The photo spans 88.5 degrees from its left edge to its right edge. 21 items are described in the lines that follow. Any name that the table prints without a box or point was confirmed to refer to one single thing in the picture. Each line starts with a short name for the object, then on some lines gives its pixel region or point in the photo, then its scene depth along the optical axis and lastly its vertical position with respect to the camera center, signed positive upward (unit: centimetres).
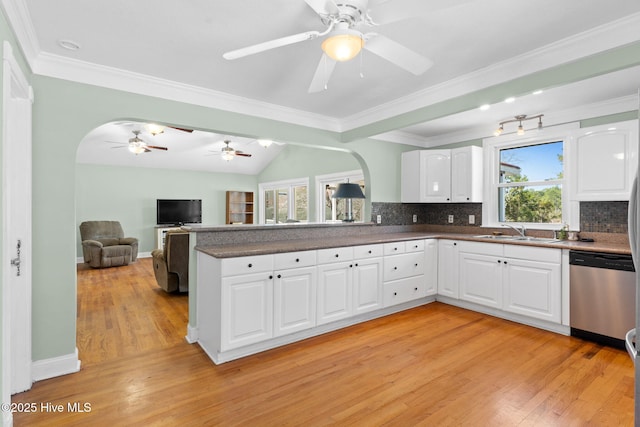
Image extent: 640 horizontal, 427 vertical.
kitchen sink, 366 -30
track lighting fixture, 376 +111
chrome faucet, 405 -21
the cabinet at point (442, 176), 442 +52
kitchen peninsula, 267 -67
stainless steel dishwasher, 280 -74
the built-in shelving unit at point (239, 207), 930 +14
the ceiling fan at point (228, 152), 675 +124
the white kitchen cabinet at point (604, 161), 301 +50
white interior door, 213 -15
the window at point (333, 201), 628 +25
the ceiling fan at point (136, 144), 600 +124
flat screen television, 816 +0
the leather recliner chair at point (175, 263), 447 -70
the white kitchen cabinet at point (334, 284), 313 -71
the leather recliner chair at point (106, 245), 646 -68
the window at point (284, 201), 780 +30
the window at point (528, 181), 388 +42
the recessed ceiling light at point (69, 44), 222 +114
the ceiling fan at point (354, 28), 155 +96
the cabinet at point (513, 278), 325 -70
